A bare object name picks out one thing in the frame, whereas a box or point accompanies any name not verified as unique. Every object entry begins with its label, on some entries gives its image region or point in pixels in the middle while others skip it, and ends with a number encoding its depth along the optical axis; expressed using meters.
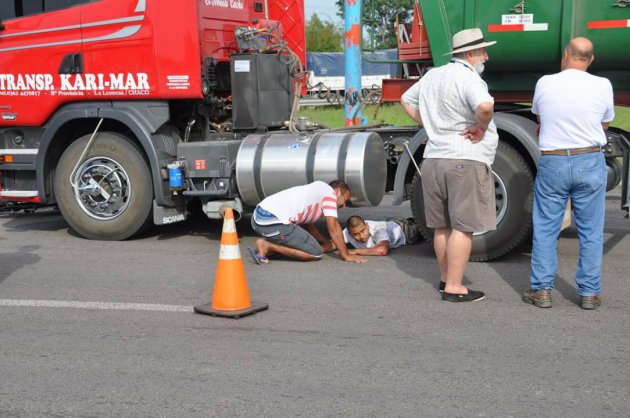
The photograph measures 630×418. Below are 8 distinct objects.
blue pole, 10.63
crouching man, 7.15
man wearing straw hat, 5.68
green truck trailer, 6.75
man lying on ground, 7.49
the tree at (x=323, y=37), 68.06
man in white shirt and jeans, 5.49
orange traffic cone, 5.59
